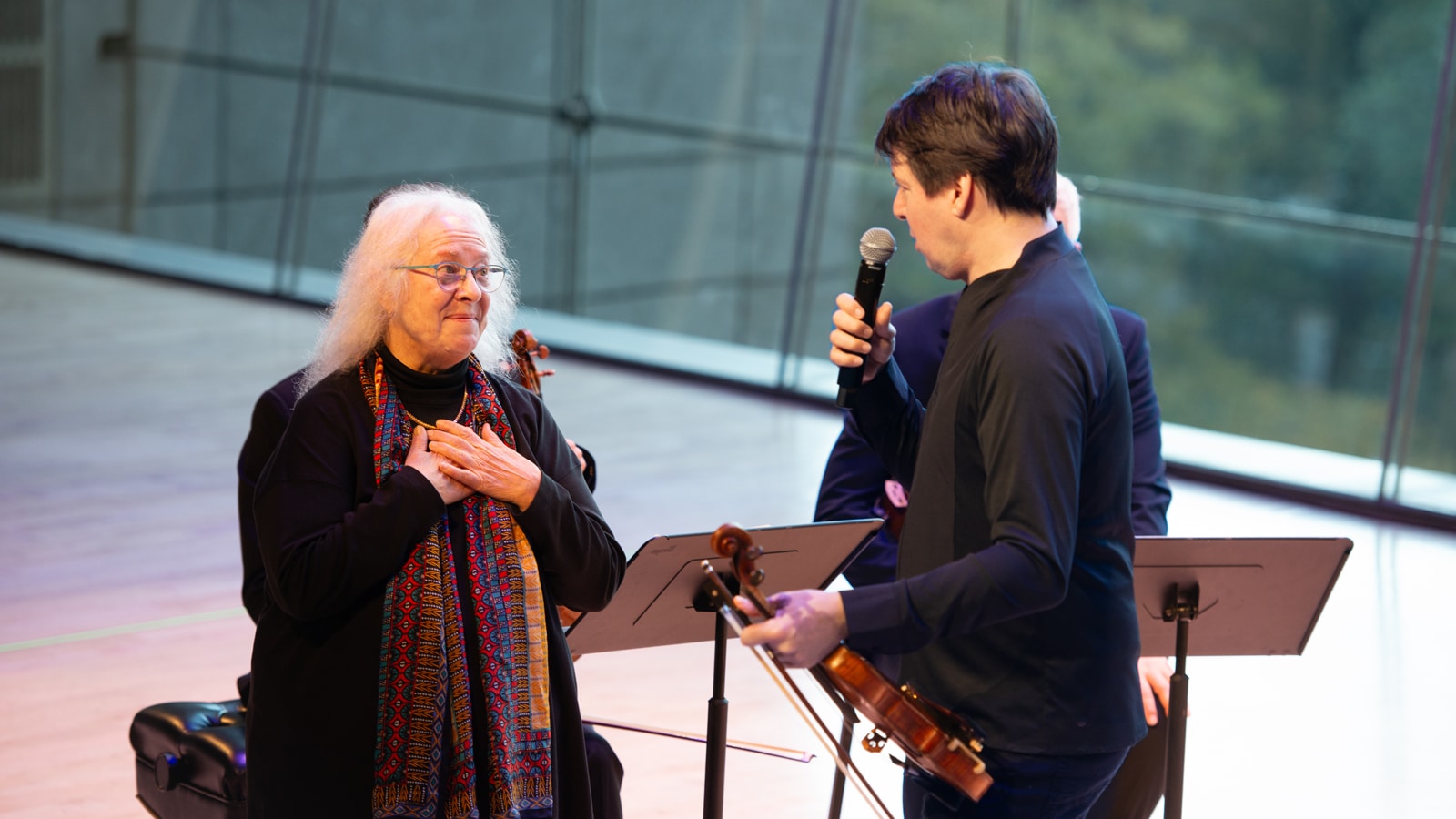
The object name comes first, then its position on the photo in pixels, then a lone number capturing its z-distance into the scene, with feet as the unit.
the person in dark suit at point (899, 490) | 20.22
